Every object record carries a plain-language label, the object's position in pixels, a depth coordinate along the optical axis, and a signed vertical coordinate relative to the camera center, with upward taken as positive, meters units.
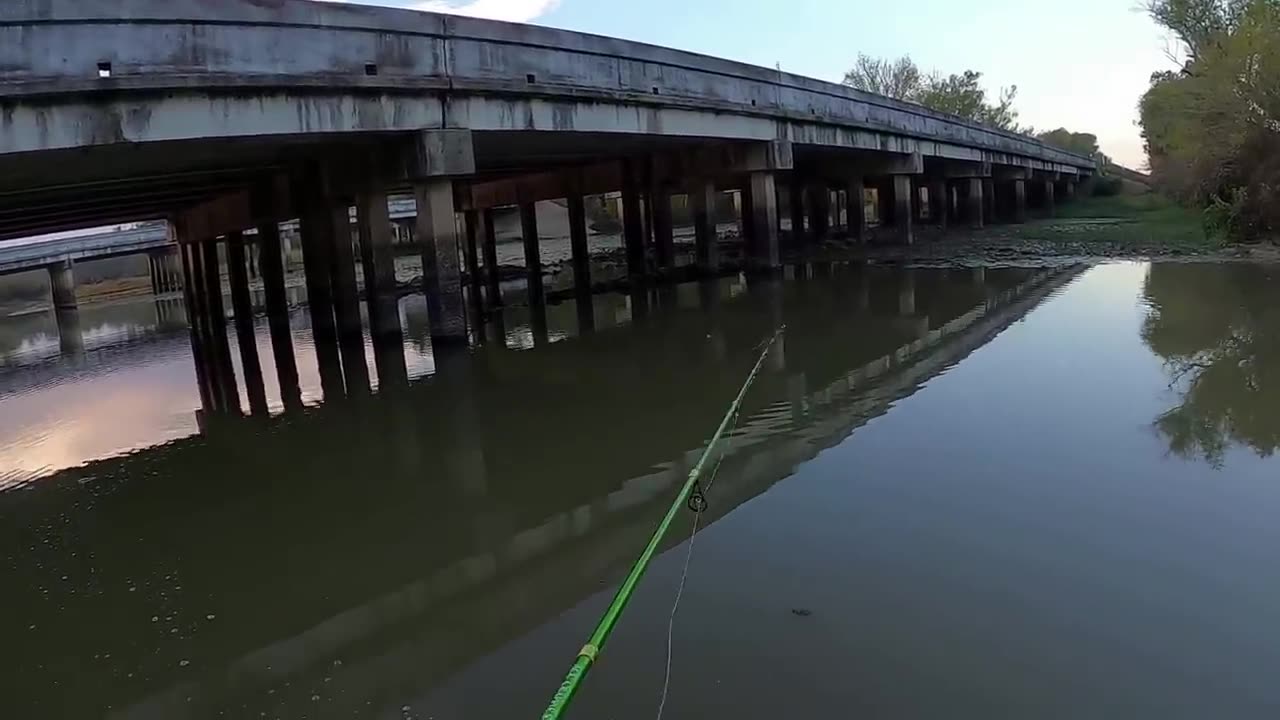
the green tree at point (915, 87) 76.06 +11.49
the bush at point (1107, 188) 65.41 +1.27
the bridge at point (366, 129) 9.98 +2.25
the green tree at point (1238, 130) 23.42 +1.79
